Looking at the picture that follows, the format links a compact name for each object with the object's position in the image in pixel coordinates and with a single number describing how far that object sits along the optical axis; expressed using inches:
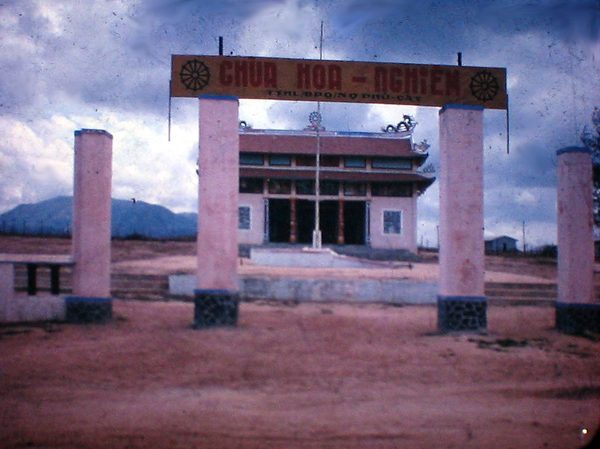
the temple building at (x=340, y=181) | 1141.1
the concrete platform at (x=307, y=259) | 768.9
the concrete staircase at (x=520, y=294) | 507.8
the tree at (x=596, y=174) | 718.5
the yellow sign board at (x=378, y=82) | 336.8
